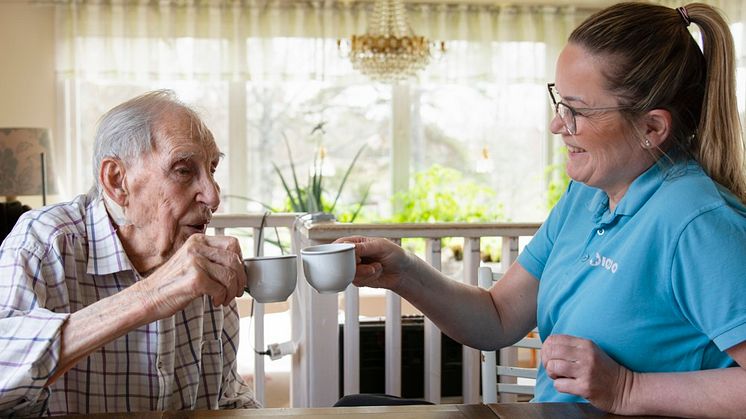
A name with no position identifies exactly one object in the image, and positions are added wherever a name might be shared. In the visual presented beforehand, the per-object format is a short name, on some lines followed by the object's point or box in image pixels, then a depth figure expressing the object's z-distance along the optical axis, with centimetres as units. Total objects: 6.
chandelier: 498
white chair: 180
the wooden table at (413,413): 112
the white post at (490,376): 189
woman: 109
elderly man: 135
